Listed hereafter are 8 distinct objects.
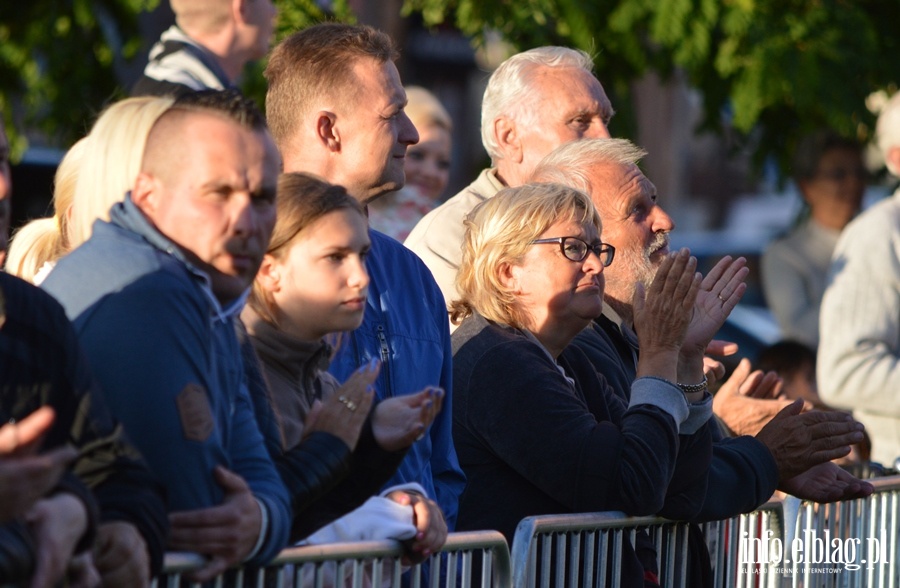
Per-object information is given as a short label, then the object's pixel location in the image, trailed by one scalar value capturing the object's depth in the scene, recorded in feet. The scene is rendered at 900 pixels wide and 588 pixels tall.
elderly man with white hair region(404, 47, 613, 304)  34.06
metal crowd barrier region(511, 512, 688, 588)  22.25
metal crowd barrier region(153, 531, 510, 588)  17.57
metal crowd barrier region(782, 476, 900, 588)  29.22
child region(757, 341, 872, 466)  46.50
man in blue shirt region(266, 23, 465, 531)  24.41
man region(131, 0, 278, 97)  36.68
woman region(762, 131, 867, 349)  53.16
